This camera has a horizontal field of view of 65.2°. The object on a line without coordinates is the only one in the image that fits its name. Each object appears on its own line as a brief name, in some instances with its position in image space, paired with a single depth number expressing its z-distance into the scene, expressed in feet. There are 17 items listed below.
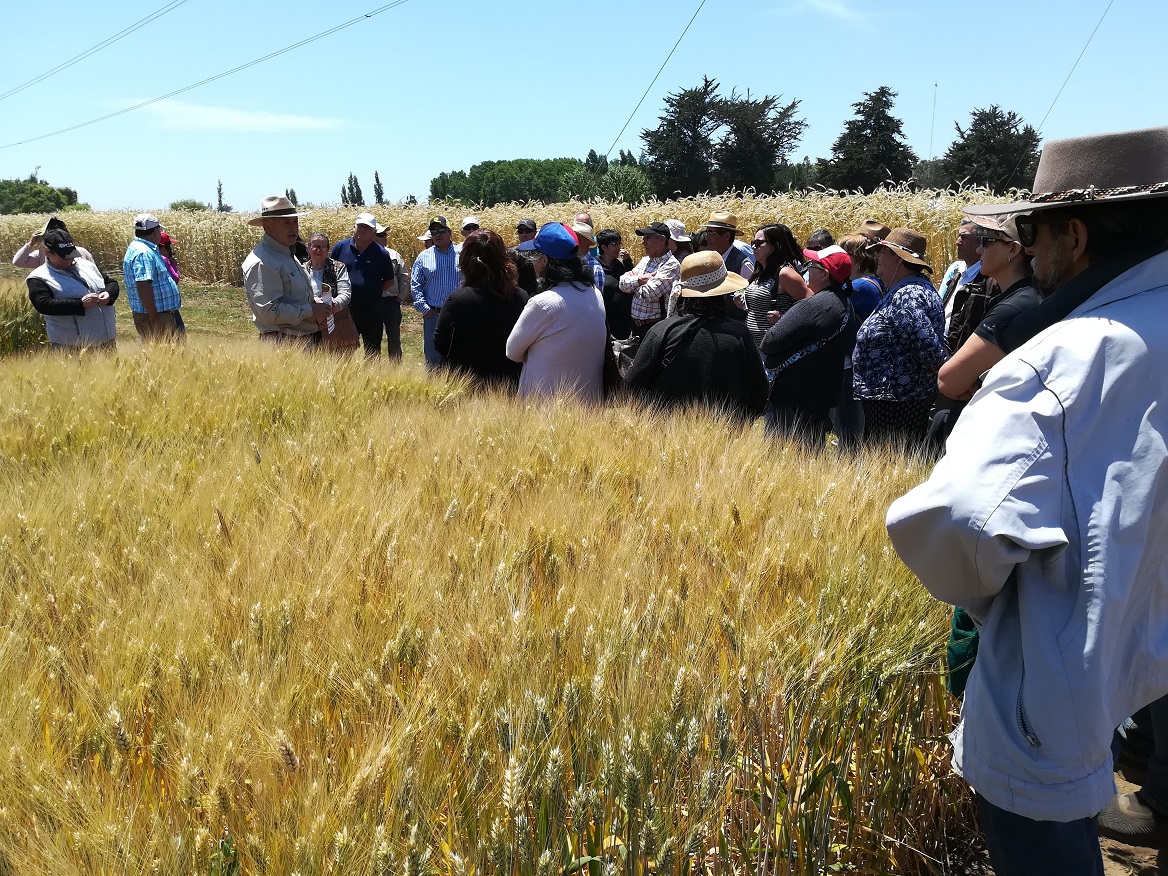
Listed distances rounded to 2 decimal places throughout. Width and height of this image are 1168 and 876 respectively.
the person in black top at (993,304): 11.24
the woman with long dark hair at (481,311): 19.71
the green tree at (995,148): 143.43
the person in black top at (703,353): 16.63
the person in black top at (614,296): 32.68
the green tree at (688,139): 172.96
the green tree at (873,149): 150.82
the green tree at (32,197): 364.17
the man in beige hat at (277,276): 22.34
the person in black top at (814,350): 18.72
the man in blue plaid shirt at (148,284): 27.53
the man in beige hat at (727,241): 29.14
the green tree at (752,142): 172.35
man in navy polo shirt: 33.50
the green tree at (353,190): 432.25
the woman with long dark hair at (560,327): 17.72
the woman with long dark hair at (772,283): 22.30
